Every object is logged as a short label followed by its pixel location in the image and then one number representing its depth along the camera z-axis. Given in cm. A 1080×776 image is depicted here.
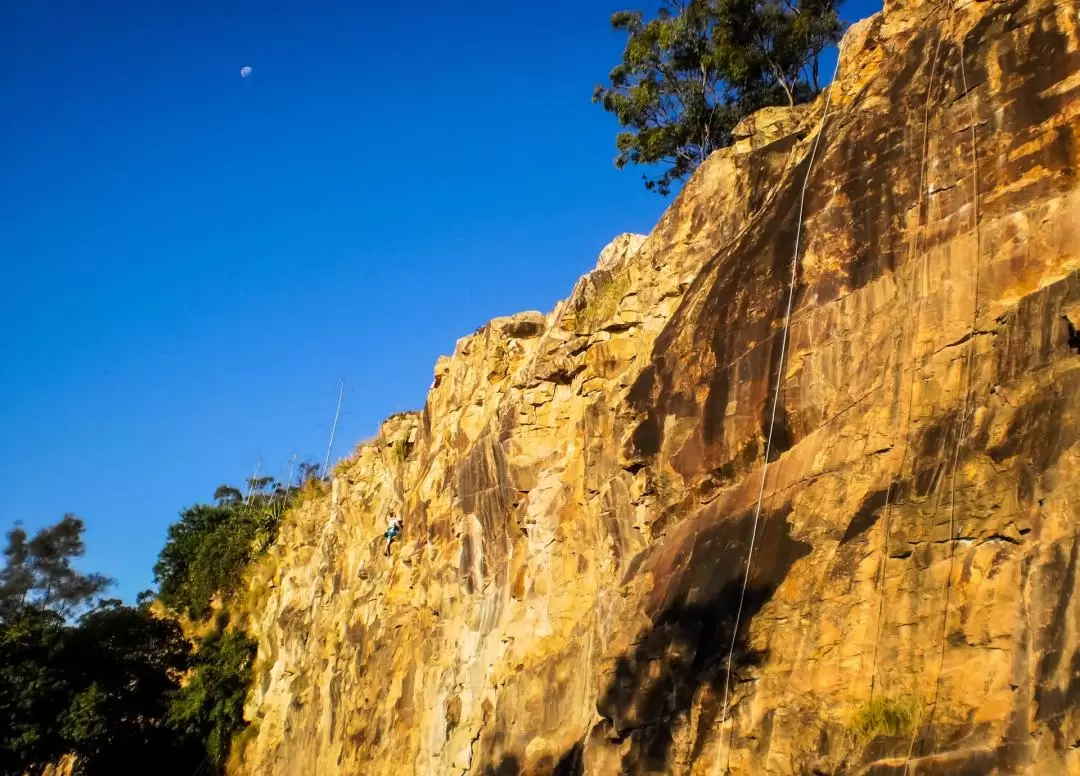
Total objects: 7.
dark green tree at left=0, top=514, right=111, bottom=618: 5041
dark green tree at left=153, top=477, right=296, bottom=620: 4509
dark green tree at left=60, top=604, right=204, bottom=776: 3284
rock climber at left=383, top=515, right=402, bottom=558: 2914
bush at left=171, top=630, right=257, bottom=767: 3706
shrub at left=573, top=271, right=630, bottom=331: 2175
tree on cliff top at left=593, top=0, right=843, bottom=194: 3078
